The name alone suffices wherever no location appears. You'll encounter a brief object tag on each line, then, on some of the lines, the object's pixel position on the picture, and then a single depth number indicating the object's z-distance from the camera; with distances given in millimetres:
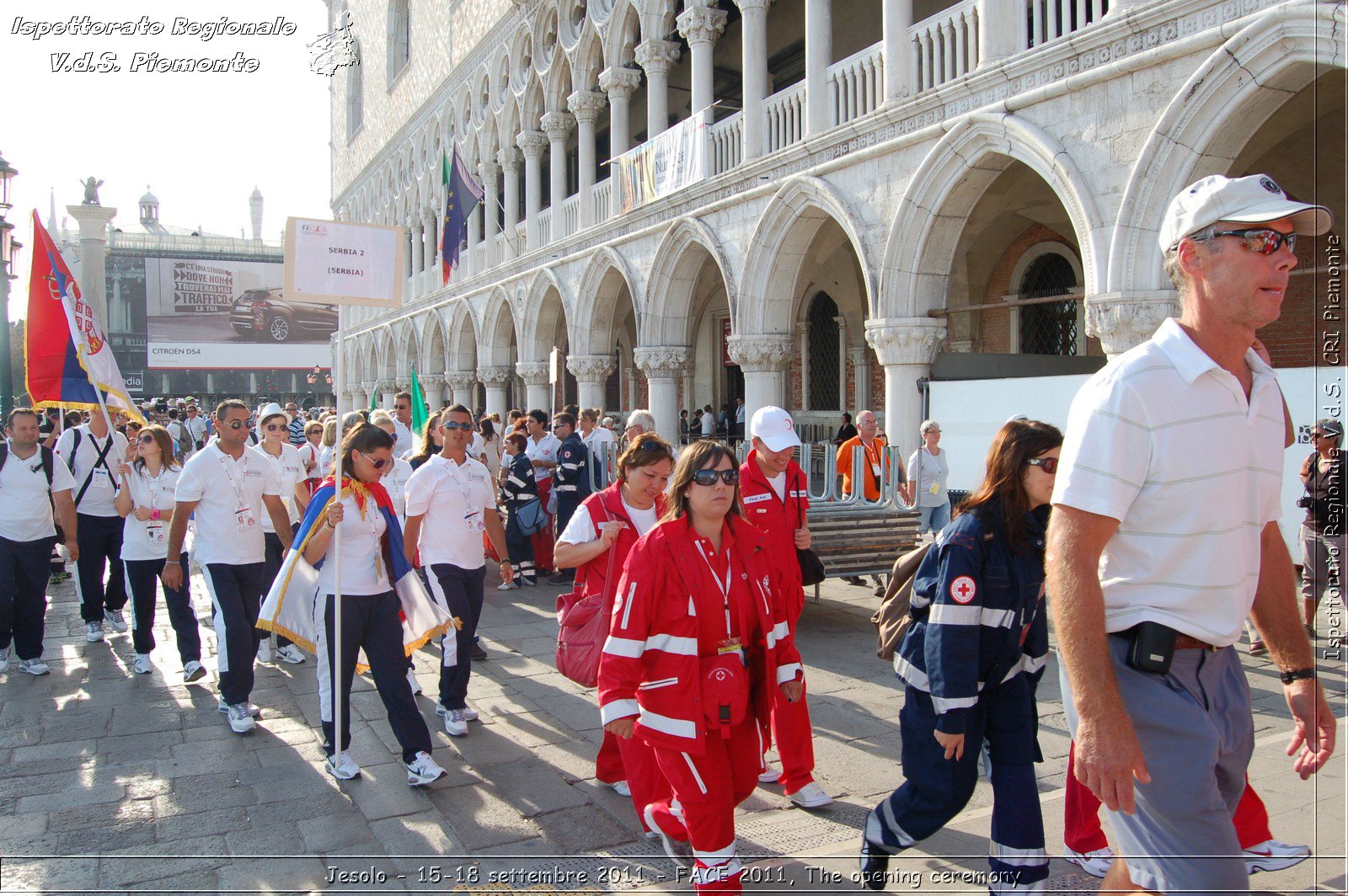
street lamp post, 12031
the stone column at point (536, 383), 21156
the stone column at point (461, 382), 26328
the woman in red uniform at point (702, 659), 2936
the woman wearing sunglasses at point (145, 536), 6348
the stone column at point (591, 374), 18438
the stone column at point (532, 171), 20844
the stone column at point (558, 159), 19516
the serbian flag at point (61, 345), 7629
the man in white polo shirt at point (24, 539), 6262
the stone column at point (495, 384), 23938
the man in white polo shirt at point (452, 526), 5242
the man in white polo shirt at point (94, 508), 7227
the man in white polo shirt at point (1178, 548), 1873
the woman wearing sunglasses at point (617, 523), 3988
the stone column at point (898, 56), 10484
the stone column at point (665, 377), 16078
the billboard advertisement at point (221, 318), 51469
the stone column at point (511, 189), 22141
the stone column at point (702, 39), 13781
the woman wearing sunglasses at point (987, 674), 2809
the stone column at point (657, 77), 15188
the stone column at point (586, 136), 18031
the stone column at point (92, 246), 35031
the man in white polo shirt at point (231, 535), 5109
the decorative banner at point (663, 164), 14188
